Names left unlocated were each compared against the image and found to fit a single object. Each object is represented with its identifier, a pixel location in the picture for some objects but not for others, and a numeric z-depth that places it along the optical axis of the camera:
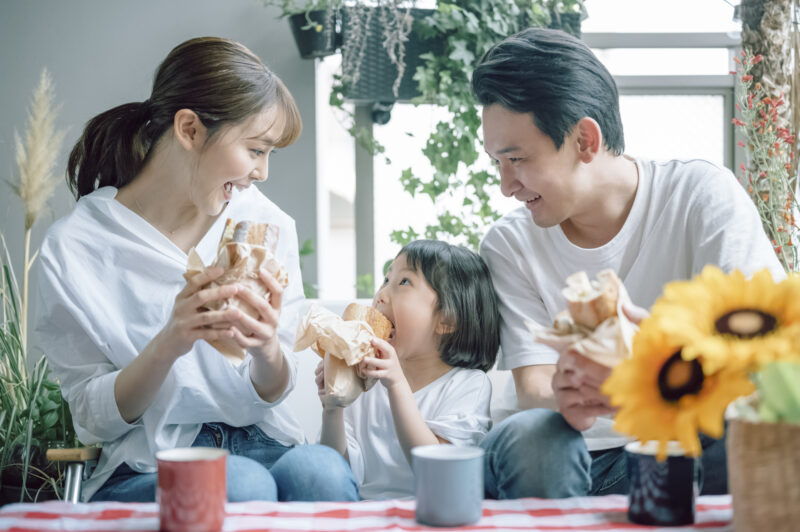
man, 1.53
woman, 1.44
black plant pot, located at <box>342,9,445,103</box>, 2.60
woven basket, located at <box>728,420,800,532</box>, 0.78
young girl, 1.65
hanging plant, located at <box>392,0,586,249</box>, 2.60
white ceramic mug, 0.94
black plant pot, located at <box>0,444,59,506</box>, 2.21
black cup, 0.93
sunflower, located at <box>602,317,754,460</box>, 0.81
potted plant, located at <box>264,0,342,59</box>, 2.60
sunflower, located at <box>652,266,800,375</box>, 0.79
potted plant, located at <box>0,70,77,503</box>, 2.21
